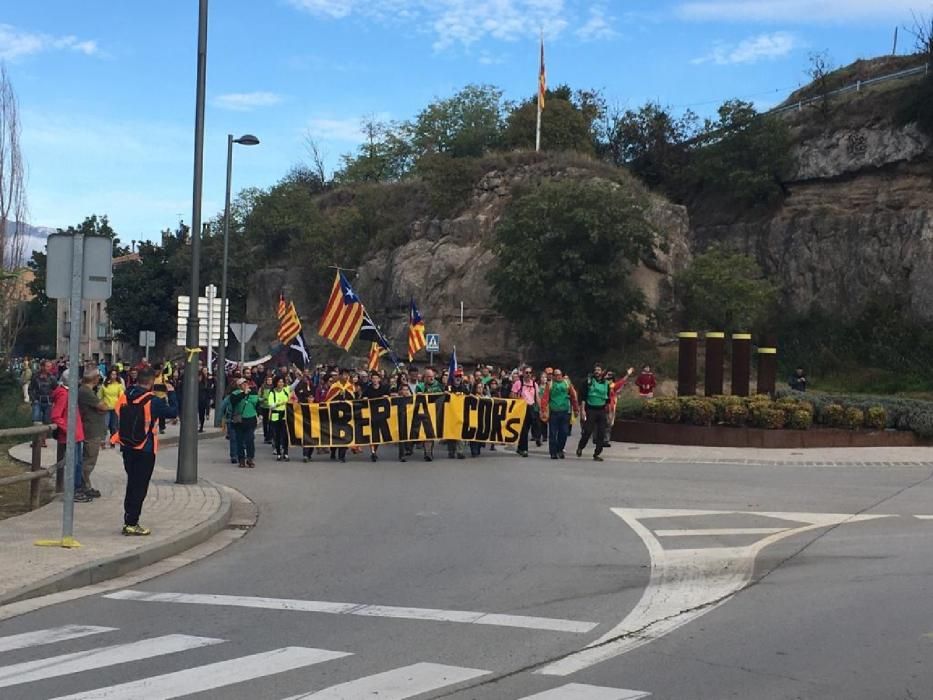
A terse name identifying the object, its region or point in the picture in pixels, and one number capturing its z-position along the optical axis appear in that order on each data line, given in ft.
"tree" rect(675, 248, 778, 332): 147.33
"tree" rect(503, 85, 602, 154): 195.00
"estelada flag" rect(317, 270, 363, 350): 85.71
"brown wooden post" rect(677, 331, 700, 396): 85.66
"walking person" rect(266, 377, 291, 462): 67.31
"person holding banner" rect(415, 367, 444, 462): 71.41
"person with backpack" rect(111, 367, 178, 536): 36.35
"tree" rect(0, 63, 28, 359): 101.19
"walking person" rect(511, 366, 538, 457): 74.33
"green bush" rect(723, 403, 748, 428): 74.64
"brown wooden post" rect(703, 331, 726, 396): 85.05
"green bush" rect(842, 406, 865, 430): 74.95
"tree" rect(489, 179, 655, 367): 139.13
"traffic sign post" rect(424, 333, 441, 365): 118.02
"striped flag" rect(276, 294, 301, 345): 108.36
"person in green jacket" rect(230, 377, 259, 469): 63.46
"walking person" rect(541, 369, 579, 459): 67.41
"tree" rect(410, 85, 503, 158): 217.97
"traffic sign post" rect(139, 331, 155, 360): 122.52
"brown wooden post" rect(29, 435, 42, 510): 43.19
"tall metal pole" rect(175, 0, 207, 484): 51.03
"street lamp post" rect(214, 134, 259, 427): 88.69
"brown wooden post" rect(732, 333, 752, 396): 86.53
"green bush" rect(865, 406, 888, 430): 75.20
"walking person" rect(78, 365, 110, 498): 44.83
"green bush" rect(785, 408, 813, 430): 73.10
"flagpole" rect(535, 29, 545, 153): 161.45
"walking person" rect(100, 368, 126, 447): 69.15
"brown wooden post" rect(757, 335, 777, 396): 90.02
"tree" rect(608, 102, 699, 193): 196.24
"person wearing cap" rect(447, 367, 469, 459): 69.41
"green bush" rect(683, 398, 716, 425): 75.61
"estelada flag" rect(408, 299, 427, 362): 108.88
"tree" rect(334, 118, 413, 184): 242.17
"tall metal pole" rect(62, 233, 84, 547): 33.19
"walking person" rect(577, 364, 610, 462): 66.23
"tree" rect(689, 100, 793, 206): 174.70
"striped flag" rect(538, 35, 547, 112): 161.48
